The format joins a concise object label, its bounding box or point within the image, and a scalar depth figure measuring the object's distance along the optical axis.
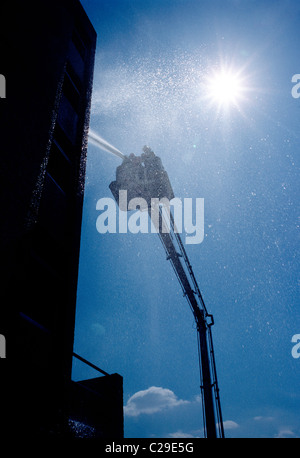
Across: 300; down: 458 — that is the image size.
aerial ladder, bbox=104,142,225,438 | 15.06
